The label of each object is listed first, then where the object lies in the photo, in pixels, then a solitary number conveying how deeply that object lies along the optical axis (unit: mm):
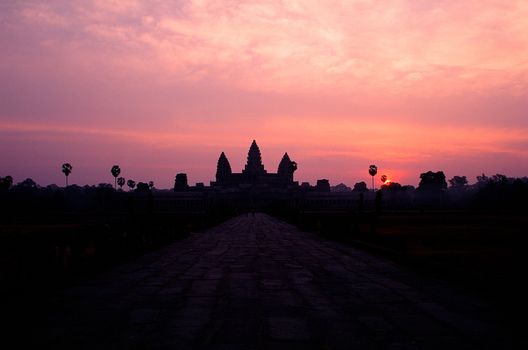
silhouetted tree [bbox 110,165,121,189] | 153375
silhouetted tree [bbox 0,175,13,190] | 137250
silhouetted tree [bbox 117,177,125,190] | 182850
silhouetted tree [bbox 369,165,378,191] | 146438
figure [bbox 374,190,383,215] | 25984
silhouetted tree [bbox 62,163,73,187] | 157000
